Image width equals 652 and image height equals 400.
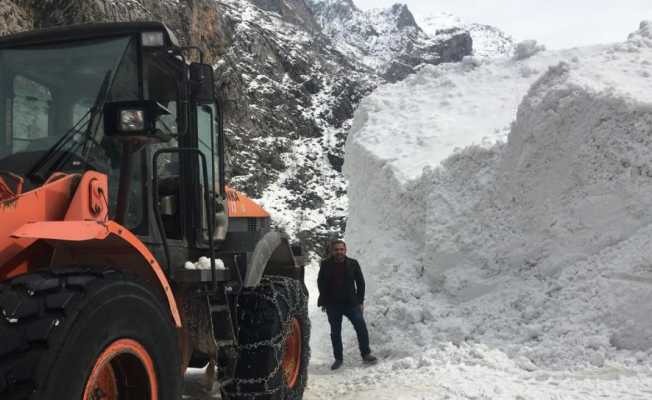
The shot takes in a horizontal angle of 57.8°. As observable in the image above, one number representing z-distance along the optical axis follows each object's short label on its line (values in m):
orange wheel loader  2.08
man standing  6.52
